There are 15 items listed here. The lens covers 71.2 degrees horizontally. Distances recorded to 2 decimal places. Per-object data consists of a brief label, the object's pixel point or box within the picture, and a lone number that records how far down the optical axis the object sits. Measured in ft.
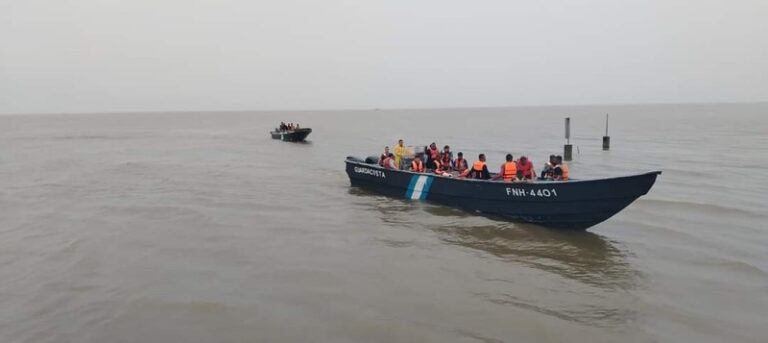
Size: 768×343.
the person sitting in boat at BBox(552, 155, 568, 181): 42.73
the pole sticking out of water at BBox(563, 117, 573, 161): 101.40
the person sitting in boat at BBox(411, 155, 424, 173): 52.92
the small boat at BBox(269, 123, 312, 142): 154.92
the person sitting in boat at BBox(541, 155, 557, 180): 43.19
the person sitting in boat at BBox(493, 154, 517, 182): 42.96
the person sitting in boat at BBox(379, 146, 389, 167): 55.98
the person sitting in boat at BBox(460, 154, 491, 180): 46.55
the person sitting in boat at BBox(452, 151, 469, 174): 51.19
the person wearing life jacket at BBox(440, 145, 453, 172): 52.85
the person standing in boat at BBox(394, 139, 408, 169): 55.62
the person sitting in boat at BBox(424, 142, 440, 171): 54.70
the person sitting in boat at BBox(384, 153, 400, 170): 54.70
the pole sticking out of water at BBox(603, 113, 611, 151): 116.06
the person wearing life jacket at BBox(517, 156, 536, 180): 43.93
